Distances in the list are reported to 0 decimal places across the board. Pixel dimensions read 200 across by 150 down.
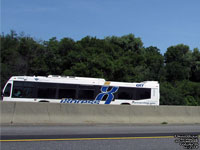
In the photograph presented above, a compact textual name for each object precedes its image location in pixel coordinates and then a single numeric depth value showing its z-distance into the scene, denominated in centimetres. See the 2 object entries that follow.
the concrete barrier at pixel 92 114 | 1291
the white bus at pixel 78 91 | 2341
